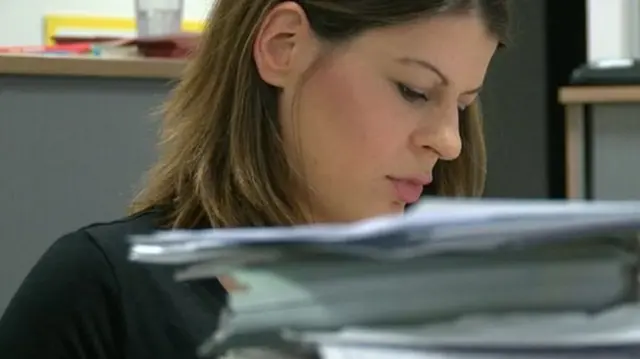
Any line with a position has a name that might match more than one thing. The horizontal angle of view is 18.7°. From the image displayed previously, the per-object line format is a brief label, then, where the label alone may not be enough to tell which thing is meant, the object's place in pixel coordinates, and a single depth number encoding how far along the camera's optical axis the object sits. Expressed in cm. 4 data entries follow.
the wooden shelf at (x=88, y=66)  233
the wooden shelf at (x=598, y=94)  259
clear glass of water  262
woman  183
